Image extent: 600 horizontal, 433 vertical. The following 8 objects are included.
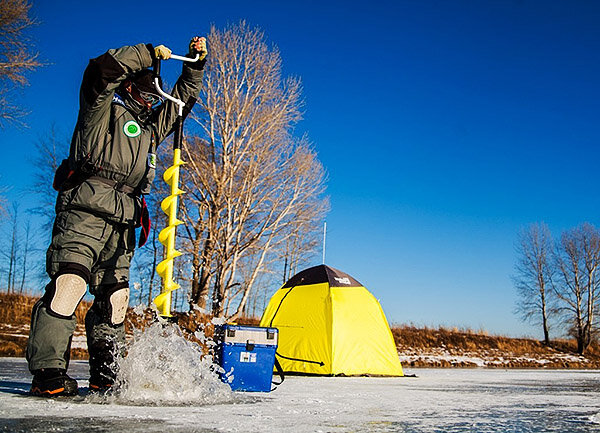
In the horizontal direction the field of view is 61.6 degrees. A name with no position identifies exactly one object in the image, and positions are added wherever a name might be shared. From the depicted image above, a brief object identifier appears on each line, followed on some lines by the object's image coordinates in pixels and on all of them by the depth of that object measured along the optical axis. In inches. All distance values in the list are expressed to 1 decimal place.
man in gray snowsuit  109.4
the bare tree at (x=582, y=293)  1120.2
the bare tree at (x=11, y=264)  1159.8
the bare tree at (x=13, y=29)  449.1
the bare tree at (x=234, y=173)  611.2
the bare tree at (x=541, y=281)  1163.9
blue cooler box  156.5
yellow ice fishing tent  289.7
